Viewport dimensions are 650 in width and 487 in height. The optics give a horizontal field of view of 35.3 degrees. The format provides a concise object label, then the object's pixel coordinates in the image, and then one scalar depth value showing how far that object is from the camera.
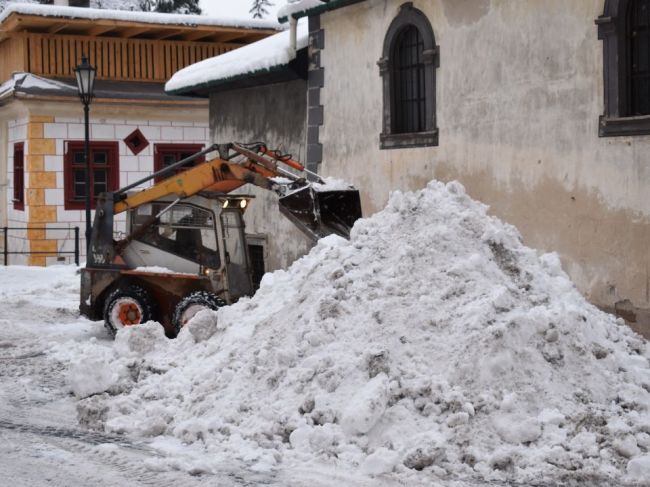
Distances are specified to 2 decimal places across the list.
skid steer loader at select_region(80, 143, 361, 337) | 12.79
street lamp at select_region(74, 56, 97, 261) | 19.05
